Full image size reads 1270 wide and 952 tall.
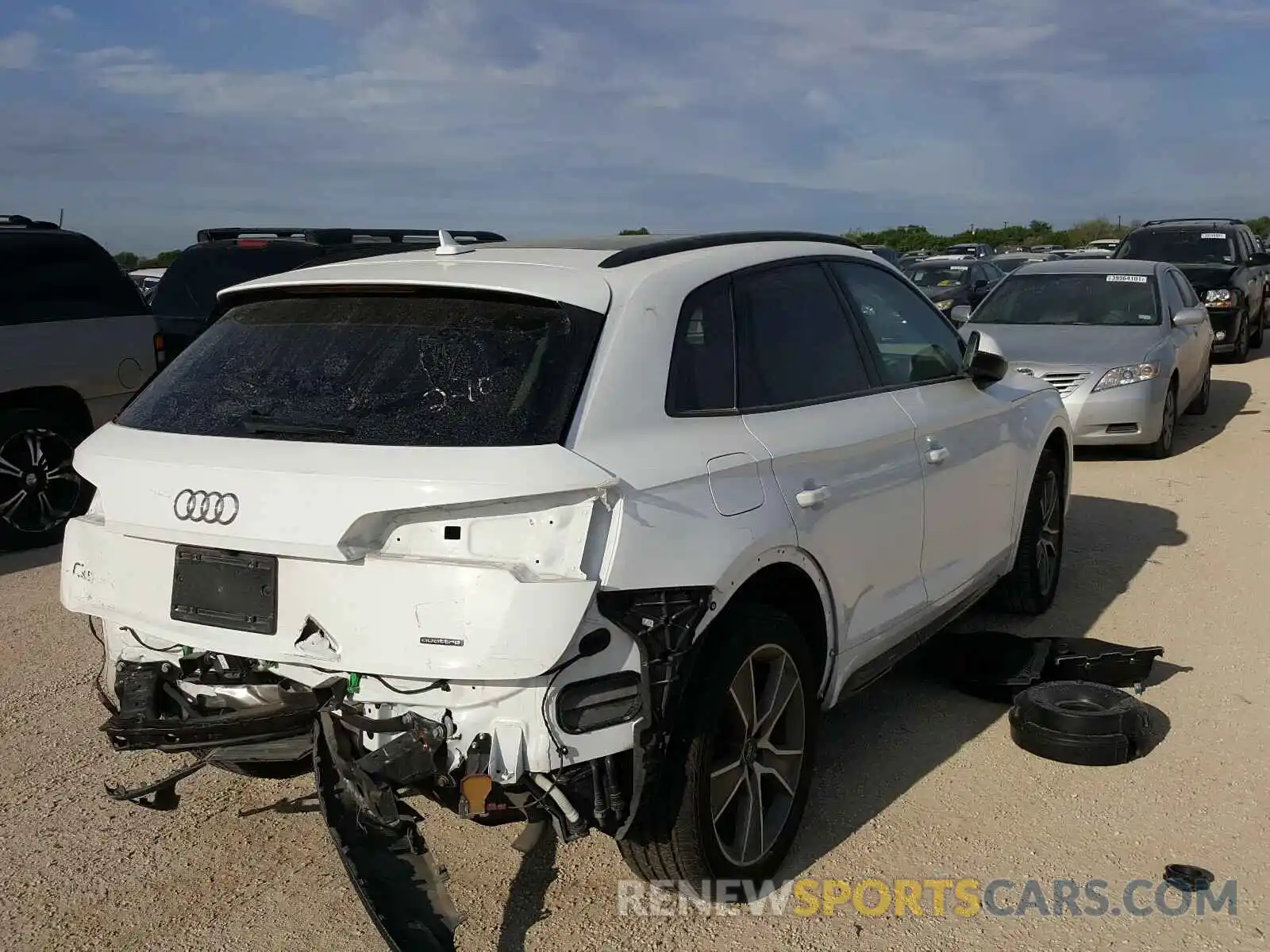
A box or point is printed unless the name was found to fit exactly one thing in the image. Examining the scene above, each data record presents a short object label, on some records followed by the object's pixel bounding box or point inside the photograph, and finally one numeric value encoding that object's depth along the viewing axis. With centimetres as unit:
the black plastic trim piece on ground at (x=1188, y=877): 357
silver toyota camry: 1012
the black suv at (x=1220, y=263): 1727
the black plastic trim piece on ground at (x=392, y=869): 281
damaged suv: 285
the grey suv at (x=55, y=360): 789
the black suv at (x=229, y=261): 1033
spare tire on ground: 437
